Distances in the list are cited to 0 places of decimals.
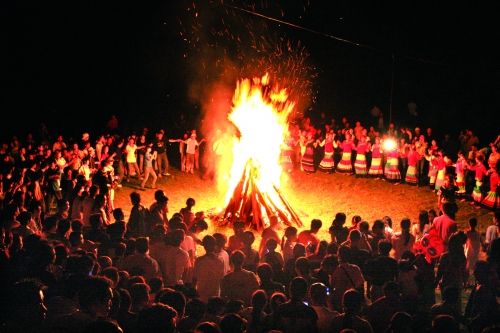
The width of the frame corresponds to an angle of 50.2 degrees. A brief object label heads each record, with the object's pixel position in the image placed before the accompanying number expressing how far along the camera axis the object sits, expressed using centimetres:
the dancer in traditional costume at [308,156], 2364
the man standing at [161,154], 2255
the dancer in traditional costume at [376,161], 2216
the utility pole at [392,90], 2895
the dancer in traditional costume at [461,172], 1908
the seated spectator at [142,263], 814
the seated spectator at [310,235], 1084
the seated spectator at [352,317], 646
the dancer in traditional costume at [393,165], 2164
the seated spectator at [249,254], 921
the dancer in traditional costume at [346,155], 2278
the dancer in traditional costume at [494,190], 1753
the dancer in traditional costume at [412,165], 2109
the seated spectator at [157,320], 566
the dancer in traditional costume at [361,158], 2236
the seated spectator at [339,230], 1037
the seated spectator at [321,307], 664
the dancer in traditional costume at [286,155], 2345
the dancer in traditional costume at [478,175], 1812
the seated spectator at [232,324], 581
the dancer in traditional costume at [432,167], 2021
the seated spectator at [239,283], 776
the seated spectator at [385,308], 700
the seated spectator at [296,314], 646
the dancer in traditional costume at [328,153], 2323
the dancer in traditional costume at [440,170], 1975
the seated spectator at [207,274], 836
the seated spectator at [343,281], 803
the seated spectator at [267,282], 756
